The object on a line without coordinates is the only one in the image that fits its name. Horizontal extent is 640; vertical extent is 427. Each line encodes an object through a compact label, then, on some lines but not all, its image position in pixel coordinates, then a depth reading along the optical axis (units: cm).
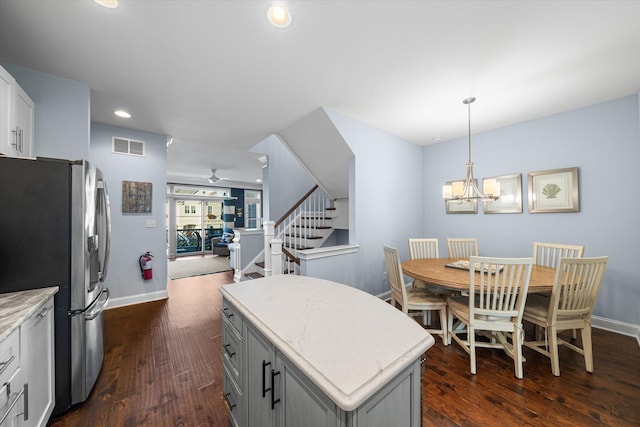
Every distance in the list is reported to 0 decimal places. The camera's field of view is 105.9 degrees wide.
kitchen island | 71
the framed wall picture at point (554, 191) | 301
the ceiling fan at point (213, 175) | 693
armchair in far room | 776
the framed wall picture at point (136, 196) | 352
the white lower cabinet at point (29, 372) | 109
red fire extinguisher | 362
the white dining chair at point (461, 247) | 338
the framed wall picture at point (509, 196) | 346
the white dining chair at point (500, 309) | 192
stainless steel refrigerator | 149
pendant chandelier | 262
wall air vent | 346
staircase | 457
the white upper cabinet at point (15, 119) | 164
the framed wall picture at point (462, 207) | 391
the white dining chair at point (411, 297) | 245
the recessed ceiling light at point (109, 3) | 146
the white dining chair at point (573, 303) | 193
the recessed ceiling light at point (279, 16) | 153
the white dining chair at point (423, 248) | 342
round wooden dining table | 205
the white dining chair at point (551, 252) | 255
